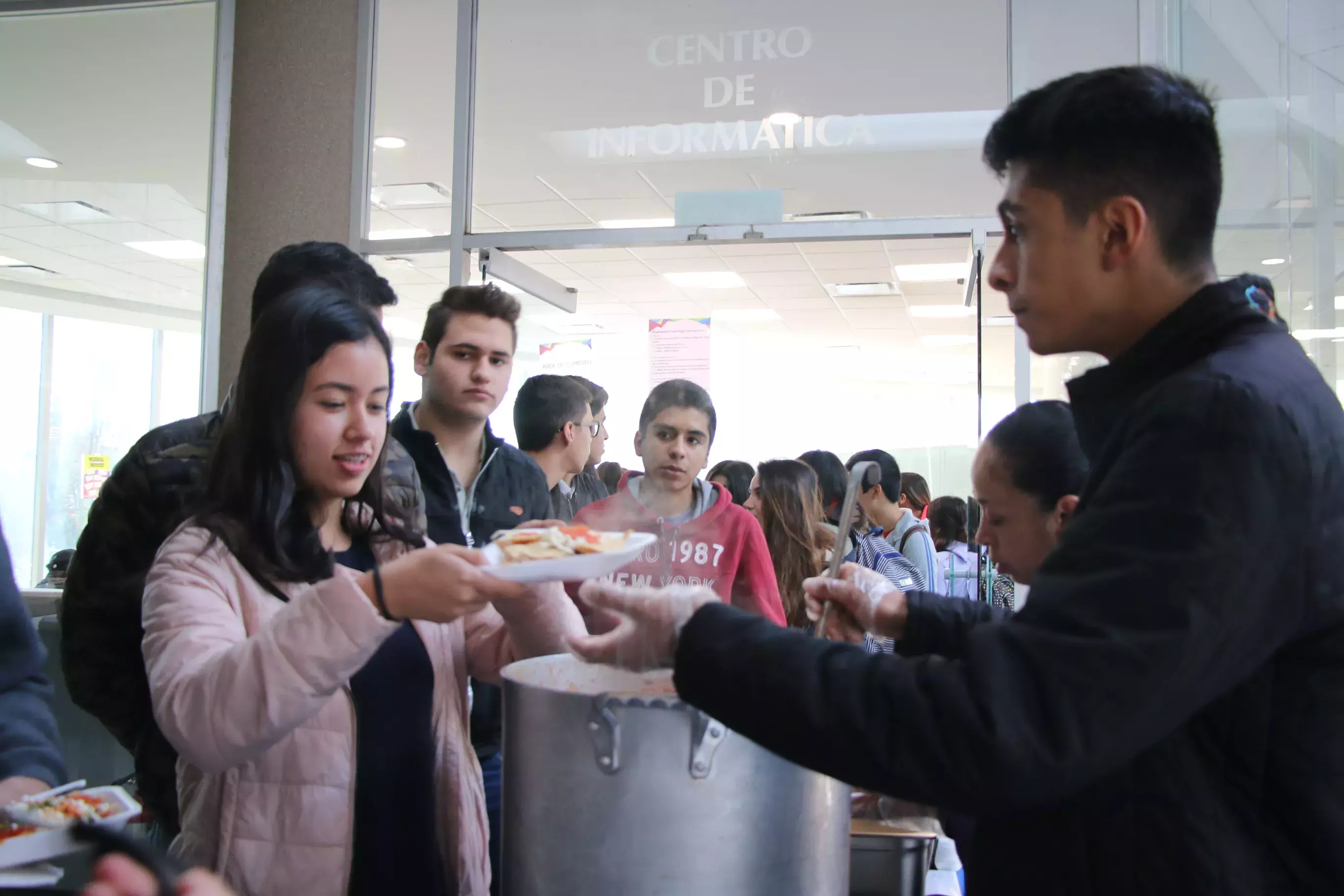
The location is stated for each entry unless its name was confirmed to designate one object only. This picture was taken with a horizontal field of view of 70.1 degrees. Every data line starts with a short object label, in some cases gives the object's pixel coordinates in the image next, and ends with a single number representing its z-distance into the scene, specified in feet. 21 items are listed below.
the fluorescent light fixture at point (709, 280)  24.22
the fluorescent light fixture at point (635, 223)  13.56
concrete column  13.66
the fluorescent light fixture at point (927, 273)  28.86
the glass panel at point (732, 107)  13.03
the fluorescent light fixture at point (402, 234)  13.57
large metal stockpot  3.70
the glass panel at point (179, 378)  14.08
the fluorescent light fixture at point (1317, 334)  7.07
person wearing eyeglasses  11.23
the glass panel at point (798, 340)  16.66
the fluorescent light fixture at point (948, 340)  41.63
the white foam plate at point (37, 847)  3.47
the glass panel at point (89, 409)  14.80
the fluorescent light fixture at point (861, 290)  31.24
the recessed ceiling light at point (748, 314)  32.55
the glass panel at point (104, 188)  14.48
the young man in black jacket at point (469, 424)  8.32
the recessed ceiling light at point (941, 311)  35.19
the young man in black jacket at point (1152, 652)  2.65
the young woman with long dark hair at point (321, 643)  3.76
